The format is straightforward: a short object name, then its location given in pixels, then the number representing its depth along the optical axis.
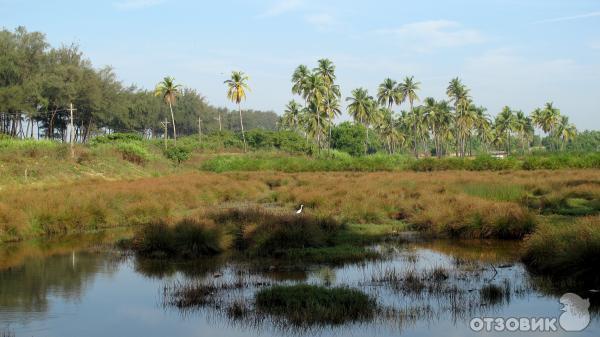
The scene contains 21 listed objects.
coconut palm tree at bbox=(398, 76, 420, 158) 101.62
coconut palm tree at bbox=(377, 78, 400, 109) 102.00
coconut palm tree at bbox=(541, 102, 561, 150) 121.19
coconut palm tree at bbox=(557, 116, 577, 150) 130.38
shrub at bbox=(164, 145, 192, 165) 74.25
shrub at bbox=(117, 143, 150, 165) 60.97
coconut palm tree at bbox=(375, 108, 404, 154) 118.87
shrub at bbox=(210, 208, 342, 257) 18.33
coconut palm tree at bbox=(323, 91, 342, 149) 94.88
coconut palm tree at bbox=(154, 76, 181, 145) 85.88
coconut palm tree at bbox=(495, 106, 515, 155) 119.19
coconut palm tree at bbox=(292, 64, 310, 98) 92.19
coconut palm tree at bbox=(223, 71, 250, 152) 88.69
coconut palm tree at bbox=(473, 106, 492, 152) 113.36
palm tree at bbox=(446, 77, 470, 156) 105.12
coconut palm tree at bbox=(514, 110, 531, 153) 121.68
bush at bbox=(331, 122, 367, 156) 114.00
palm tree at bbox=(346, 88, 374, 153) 103.88
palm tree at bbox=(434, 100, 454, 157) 105.12
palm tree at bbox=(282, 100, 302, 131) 125.44
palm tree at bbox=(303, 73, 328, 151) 90.25
